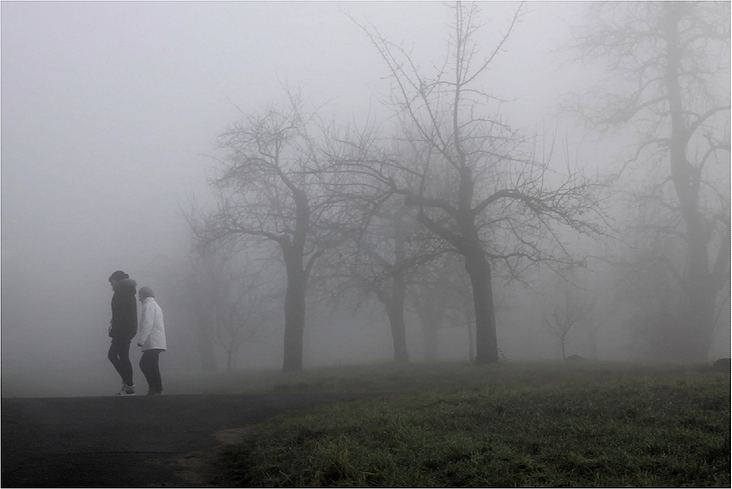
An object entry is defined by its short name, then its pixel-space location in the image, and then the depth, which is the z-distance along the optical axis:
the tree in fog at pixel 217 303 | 37.91
